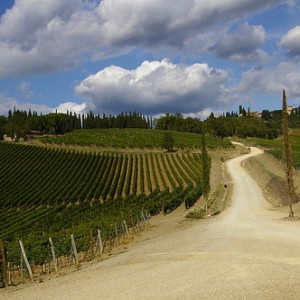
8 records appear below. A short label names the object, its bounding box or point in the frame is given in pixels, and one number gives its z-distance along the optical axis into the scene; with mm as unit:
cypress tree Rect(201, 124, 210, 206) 48394
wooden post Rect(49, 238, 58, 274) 21155
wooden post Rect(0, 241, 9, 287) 18081
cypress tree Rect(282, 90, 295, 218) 37625
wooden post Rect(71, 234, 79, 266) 22097
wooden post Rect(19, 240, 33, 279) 19312
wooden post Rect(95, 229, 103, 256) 24602
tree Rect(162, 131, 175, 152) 117375
